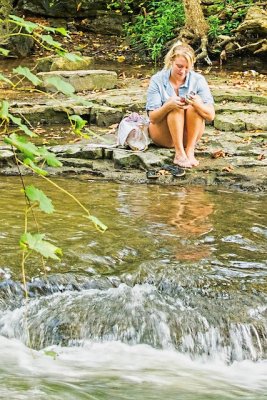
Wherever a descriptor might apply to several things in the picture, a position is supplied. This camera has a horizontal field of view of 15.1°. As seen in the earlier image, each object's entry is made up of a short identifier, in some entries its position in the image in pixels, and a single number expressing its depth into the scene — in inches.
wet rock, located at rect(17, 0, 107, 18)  624.8
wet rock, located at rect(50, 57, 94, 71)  471.1
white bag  323.4
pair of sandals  312.1
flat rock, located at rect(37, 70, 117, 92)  427.9
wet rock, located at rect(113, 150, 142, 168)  321.4
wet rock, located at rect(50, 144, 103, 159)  329.1
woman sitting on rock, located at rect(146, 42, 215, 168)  310.0
